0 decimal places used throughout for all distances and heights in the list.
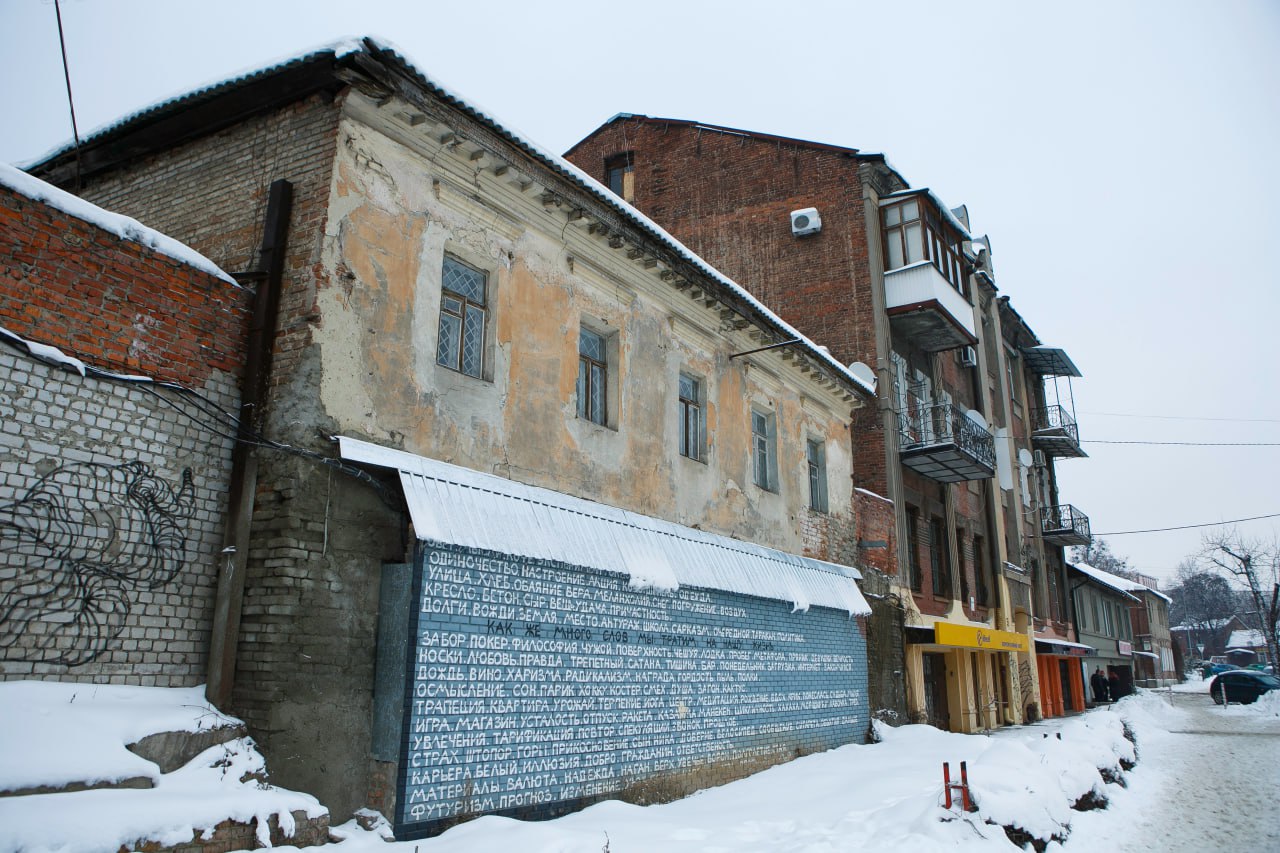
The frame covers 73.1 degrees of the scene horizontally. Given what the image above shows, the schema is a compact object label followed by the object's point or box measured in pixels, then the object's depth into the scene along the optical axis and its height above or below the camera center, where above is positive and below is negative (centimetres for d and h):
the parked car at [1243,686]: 3491 -135
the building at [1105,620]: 3438 +130
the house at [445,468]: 691 +169
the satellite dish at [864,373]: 1878 +582
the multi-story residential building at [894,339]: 1855 +738
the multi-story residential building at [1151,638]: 4899 +75
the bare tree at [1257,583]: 4856 +423
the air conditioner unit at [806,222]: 2030 +974
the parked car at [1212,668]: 6252 -125
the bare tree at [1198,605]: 9138 +501
